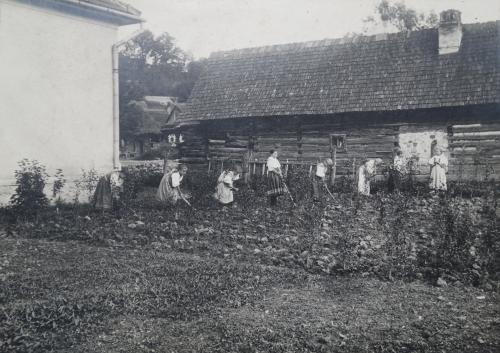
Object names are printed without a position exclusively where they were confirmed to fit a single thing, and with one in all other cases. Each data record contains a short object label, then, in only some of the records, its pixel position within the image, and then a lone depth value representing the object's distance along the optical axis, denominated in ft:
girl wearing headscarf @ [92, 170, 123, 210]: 38.68
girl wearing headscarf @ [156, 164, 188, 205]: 40.63
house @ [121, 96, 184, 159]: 145.69
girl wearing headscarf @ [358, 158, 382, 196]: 45.69
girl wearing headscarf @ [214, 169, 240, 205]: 41.88
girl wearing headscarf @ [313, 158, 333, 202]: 42.73
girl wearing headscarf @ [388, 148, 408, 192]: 45.65
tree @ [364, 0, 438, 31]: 119.36
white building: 36.94
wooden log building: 51.21
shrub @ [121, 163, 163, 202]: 43.91
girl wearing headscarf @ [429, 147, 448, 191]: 44.75
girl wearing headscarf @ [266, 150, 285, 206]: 40.88
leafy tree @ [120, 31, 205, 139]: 212.84
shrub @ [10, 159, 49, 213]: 34.50
